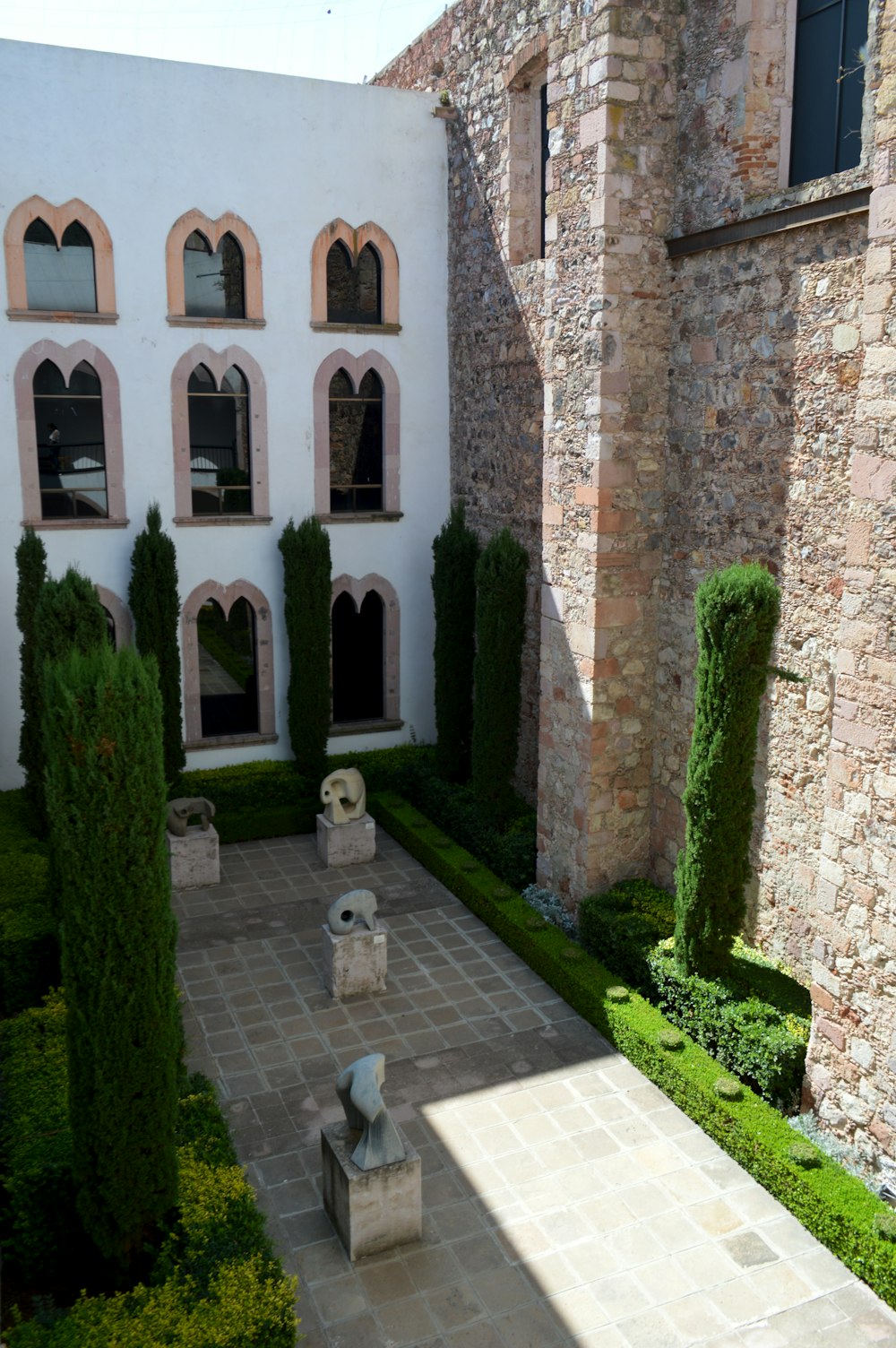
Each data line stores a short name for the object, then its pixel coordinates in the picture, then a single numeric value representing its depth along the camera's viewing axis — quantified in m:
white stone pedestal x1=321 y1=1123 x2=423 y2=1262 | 7.96
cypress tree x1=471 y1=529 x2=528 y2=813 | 14.19
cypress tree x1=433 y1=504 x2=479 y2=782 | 15.87
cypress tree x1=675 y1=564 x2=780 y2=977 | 9.38
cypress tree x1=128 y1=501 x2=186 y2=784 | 15.06
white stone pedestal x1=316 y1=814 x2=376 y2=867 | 15.09
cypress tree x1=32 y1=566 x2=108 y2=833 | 10.57
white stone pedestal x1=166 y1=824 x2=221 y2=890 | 14.23
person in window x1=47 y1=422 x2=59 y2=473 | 14.99
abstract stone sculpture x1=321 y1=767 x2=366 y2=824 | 15.03
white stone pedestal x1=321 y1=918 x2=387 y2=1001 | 11.56
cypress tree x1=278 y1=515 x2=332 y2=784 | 16.00
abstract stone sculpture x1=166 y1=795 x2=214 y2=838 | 14.30
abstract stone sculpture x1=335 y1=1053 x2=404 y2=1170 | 8.00
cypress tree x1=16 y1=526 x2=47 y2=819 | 13.75
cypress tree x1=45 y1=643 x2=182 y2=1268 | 6.61
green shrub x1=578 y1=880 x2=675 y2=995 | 11.16
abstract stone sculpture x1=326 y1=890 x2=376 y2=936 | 11.67
